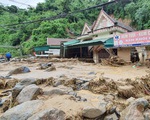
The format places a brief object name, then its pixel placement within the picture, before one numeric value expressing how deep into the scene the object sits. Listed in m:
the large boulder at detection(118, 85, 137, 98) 4.57
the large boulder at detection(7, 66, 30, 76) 8.47
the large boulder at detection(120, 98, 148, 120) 3.09
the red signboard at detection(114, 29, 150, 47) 10.05
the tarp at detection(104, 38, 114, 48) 12.82
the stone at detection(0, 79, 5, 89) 6.05
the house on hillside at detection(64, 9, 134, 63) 12.94
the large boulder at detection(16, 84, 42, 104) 3.73
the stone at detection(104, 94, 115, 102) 4.00
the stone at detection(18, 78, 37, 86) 4.95
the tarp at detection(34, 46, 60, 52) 21.61
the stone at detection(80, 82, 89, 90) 5.15
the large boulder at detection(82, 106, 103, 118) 3.10
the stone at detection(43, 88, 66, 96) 4.22
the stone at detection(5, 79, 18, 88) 6.09
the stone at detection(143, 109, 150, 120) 3.23
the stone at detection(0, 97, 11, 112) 3.92
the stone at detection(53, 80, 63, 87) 5.31
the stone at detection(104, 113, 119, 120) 3.14
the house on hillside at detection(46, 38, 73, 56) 22.19
